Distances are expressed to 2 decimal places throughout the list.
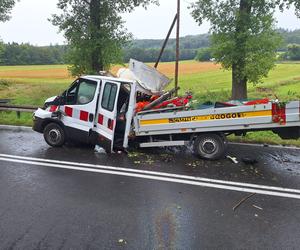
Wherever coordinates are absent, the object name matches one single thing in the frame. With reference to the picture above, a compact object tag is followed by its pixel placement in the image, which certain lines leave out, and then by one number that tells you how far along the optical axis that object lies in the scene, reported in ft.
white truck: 18.54
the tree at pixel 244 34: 36.08
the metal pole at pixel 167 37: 30.86
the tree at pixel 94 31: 40.54
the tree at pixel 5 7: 48.39
